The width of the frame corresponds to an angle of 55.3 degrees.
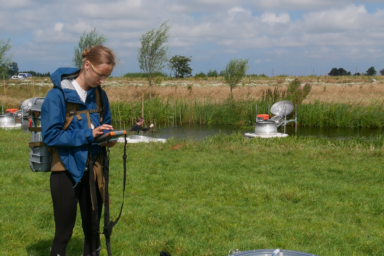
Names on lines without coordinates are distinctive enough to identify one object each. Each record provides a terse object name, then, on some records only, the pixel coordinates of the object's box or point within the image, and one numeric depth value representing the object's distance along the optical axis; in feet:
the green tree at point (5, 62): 87.81
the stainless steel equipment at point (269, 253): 7.75
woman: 7.86
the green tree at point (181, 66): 220.64
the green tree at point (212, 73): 229.78
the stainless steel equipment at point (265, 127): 40.75
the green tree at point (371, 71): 224.02
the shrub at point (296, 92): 68.59
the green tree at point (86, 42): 81.15
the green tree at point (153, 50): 89.35
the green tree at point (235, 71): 88.02
